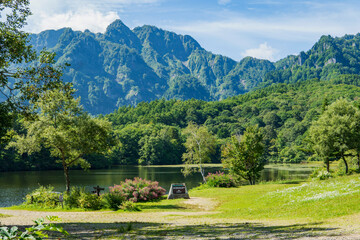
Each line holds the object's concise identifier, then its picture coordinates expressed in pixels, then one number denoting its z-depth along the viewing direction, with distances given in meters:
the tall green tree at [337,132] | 46.66
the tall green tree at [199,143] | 49.88
